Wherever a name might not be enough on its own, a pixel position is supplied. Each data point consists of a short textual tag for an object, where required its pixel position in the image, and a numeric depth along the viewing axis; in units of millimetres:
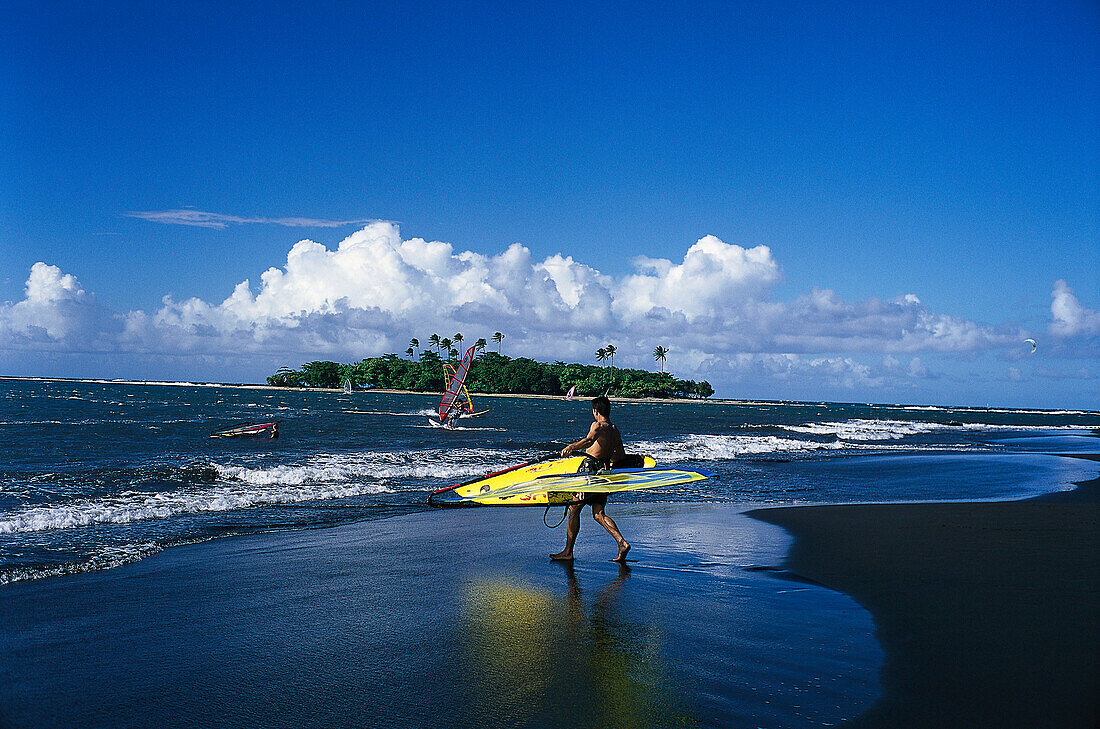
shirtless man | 8227
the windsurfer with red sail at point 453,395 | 41916
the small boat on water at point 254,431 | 31875
